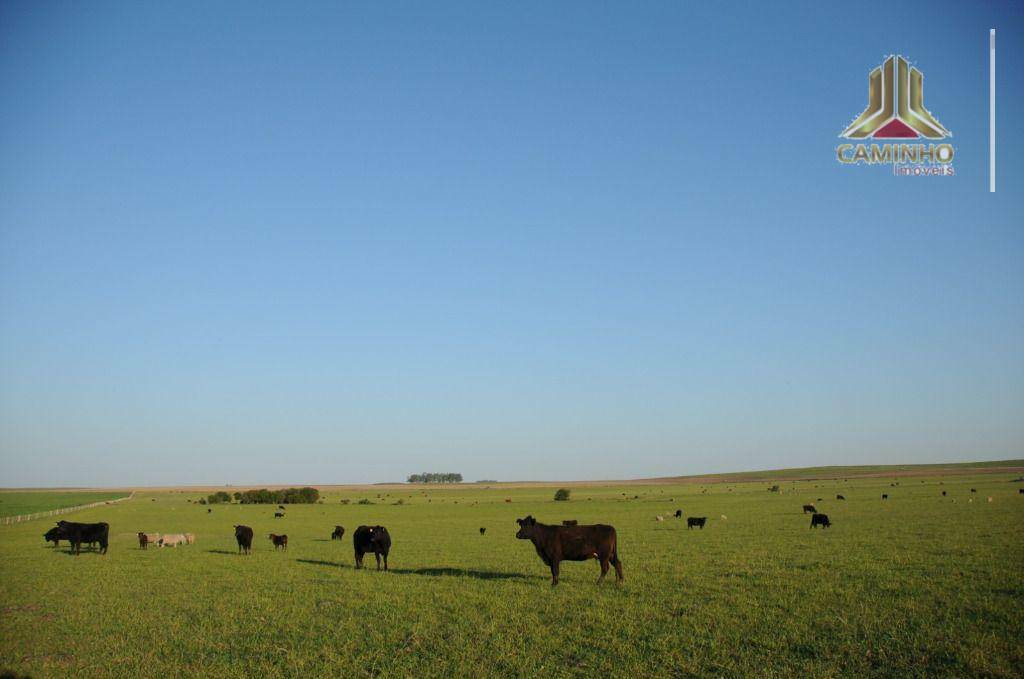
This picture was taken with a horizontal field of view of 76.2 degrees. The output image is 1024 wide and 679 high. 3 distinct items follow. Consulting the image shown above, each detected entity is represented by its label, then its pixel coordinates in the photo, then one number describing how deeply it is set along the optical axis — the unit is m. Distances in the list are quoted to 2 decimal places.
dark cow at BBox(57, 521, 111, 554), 32.19
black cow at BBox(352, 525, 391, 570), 24.52
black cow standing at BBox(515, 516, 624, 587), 19.59
